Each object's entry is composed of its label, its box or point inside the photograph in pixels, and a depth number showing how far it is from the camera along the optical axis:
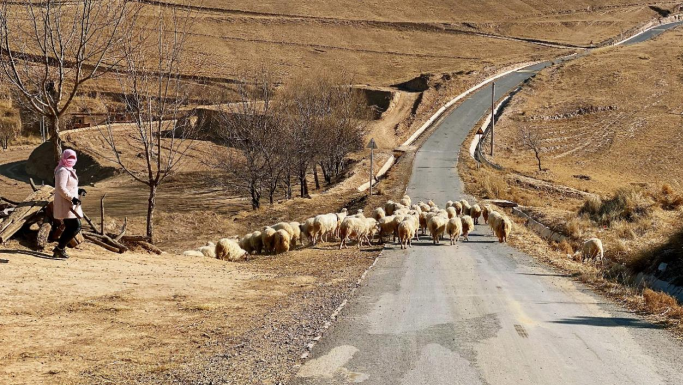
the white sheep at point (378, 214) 22.82
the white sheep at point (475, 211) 23.76
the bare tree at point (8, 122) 66.94
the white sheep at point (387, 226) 19.69
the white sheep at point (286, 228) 19.70
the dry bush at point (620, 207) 24.97
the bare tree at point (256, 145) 35.03
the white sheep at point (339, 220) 20.85
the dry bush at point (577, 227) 22.49
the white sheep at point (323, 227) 19.80
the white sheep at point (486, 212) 23.22
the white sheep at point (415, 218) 19.69
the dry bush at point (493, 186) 32.48
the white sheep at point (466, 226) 20.75
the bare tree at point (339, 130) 42.50
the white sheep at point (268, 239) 19.38
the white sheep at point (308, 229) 19.80
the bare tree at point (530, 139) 54.34
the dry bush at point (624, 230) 22.28
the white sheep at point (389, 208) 24.93
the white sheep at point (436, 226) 19.56
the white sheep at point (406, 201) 26.31
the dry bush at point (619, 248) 19.83
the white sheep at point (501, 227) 20.31
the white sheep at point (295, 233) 19.88
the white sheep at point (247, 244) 19.88
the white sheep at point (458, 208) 25.12
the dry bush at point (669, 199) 26.22
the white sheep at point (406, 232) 18.73
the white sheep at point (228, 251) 18.59
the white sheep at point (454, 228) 19.78
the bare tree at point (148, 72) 16.74
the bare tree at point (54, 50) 13.65
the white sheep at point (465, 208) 24.64
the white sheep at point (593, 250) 17.94
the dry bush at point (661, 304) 10.73
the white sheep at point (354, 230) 19.03
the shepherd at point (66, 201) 11.48
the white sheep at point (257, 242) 19.75
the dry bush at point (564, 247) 19.84
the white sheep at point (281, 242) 19.26
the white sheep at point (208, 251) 18.83
